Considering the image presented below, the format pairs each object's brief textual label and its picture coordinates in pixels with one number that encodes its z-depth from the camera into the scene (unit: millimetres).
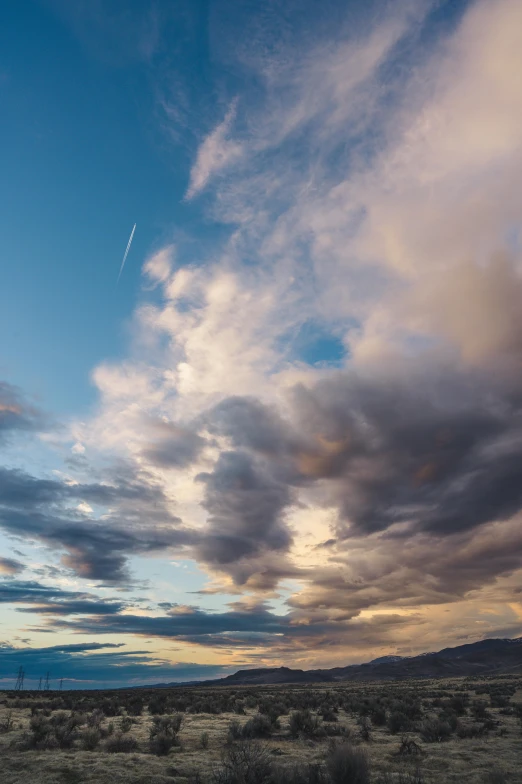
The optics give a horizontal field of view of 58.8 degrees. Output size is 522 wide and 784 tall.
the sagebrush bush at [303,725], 24750
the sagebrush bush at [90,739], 21319
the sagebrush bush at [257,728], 24641
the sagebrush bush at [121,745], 20898
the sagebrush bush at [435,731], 22969
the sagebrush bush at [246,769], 14070
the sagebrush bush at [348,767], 13625
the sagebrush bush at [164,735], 20788
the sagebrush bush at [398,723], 26291
